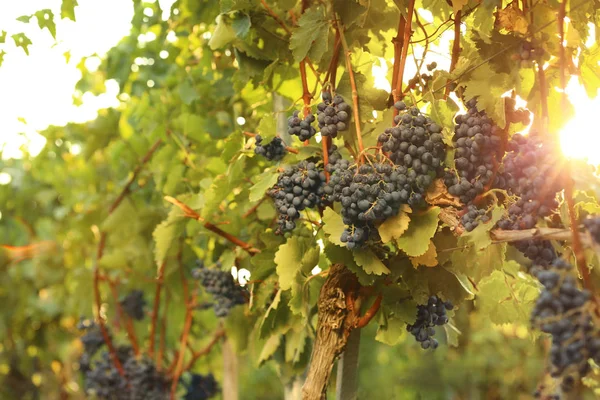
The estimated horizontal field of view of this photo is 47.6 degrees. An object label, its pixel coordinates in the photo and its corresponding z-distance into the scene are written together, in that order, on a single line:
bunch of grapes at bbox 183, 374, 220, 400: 2.33
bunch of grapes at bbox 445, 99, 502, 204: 0.95
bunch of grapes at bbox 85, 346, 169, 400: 2.22
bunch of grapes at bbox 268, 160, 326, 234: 1.11
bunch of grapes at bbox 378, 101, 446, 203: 0.96
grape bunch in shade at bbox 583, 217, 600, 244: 0.71
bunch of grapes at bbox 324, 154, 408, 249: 0.96
